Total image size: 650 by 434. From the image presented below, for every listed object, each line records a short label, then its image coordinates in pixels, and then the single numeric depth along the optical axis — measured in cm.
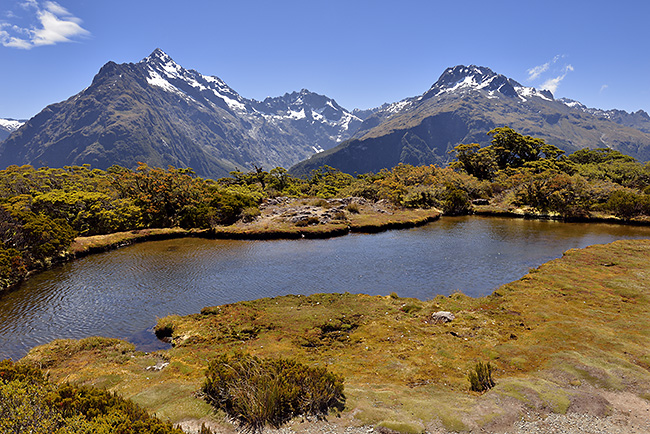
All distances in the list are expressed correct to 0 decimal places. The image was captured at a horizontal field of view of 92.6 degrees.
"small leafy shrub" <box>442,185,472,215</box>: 7812
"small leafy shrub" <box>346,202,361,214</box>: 7281
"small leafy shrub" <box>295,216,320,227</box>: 6041
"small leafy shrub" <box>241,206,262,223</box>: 6465
